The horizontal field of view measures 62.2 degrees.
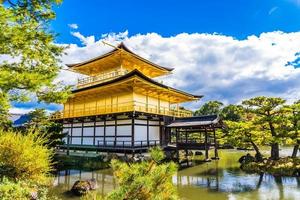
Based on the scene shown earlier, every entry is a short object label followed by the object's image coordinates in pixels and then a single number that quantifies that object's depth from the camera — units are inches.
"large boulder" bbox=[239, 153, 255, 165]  756.2
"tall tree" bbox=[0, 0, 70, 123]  293.3
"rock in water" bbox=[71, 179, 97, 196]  456.8
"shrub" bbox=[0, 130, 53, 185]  284.7
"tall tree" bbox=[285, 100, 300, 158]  655.1
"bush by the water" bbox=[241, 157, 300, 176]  613.9
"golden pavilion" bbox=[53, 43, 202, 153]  864.5
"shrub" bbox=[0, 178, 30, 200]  213.2
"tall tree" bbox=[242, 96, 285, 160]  681.0
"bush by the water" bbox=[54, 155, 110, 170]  770.2
